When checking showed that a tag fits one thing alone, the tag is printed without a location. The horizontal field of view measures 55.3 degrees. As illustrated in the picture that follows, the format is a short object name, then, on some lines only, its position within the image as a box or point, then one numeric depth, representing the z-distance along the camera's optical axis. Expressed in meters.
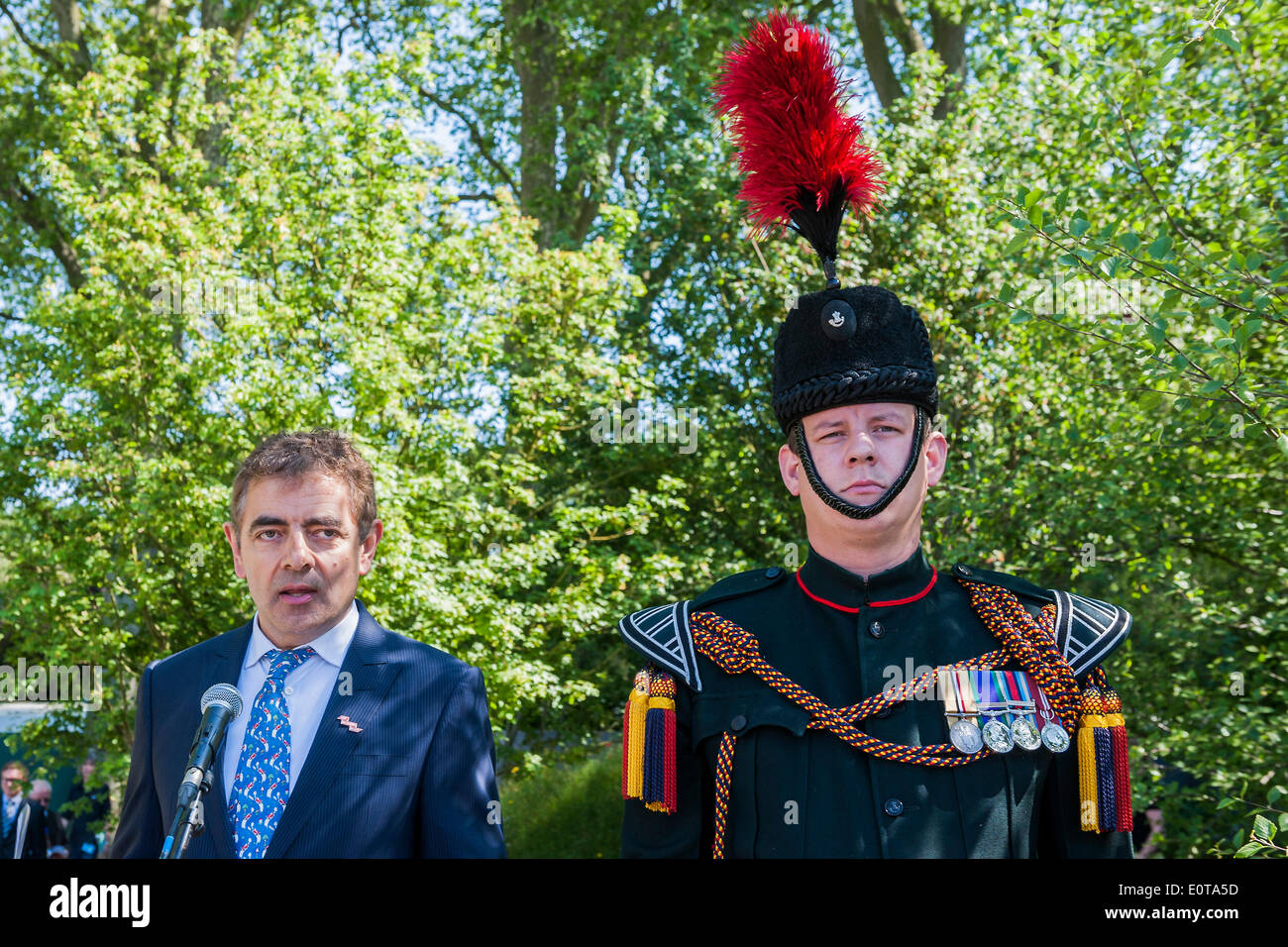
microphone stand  1.99
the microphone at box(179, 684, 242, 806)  2.05
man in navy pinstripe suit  2.69
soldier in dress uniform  2.61
